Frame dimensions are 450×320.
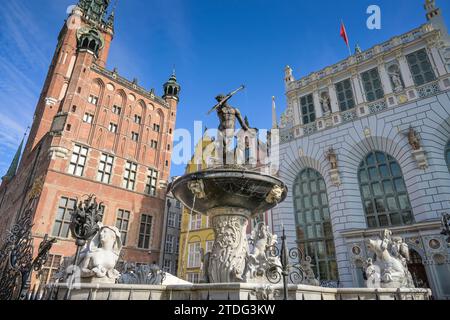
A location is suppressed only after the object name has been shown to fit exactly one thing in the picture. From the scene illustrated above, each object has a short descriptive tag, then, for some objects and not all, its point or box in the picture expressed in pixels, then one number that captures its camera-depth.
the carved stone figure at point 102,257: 6.24
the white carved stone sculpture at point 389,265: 7.97
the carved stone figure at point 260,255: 6.89
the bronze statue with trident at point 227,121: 8.23
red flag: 21.58
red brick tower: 22.28
